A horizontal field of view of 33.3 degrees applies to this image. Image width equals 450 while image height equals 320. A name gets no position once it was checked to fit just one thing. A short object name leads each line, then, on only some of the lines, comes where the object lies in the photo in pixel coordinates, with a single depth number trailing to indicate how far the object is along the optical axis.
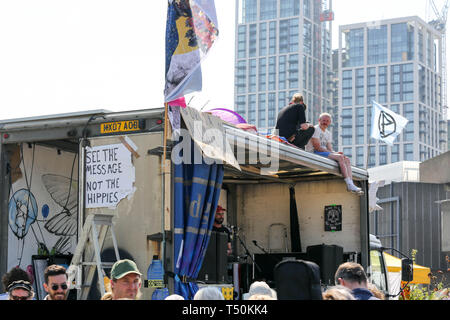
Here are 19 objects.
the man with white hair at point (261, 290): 5.50
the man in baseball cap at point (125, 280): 5.63
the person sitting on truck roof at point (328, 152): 11.08
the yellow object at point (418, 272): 20.00
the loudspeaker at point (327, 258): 10.98
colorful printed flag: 8.13
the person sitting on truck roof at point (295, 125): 10.74
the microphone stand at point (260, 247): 11.92
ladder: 7.81
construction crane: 186.62
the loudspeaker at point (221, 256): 8.98
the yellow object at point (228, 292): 9.20
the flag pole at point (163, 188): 7.61
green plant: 13.96
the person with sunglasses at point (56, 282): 6.08
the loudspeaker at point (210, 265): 8.67
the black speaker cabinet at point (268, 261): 11.41
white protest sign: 7.99
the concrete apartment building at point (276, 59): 168.88
